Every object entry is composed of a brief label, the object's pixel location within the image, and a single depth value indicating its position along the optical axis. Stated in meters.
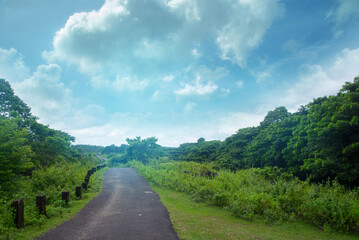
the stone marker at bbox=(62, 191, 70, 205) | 9.25
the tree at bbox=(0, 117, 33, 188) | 10.45
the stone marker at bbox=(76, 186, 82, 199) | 10.97
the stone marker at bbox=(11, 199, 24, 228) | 6.41
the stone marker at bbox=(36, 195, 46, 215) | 7.48
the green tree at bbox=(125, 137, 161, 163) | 46.66
